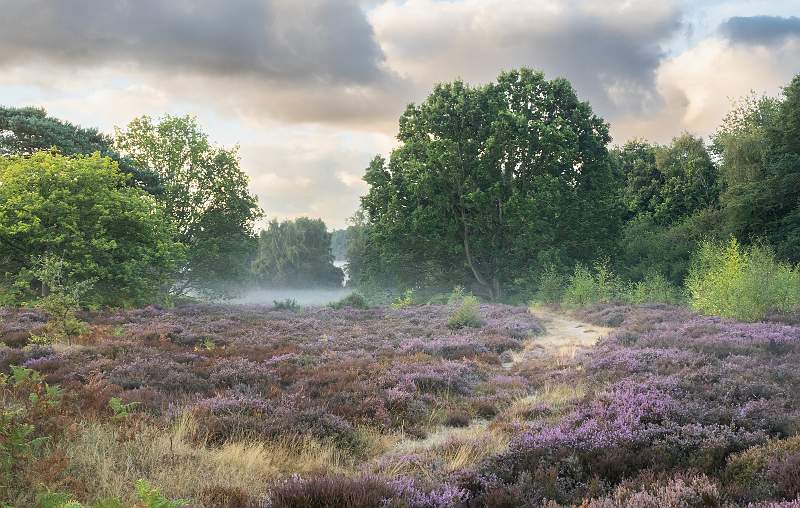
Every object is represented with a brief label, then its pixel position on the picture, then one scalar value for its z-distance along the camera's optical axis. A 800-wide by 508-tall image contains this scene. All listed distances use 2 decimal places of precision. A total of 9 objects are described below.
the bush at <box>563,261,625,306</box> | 29.09
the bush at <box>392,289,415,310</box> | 34.06
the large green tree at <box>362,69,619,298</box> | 35.38
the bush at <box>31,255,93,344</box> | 13.37
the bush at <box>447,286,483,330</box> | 21.67
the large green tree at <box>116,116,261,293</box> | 41.25
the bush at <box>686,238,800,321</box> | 17.58
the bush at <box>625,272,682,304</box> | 27.47
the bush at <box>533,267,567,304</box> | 33.25
